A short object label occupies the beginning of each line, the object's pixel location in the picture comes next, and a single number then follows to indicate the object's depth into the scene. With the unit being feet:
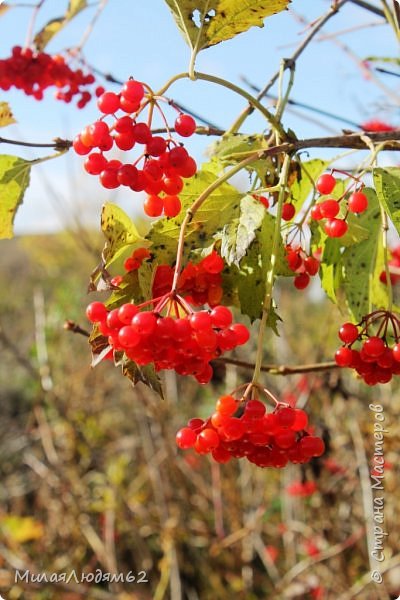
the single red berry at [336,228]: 1.54
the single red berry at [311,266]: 1.64
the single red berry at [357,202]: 1.58
